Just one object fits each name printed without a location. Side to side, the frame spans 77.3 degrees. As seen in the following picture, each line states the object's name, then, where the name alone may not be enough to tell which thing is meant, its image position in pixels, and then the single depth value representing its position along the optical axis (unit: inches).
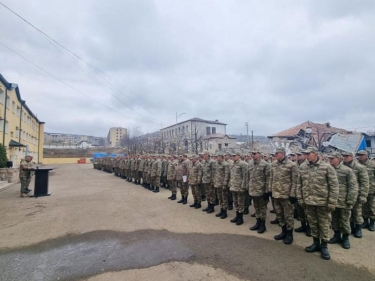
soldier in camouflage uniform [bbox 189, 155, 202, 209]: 330.3
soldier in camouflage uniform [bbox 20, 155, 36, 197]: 410.6
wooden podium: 417.8
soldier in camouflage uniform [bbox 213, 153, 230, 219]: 281.4
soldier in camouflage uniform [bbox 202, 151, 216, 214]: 311.1
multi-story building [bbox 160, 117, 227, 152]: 2422.6
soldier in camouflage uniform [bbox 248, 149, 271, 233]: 228.7
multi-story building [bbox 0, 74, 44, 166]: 882.1
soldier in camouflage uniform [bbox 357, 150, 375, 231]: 239.0
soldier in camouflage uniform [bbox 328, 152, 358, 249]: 194.5
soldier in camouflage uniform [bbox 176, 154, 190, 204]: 363.2
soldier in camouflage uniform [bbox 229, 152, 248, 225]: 253.9
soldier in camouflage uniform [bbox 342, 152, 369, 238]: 216.1
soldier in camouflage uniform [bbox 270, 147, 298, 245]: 202.1
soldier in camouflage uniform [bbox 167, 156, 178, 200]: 395.8
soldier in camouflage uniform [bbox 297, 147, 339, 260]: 175.4
